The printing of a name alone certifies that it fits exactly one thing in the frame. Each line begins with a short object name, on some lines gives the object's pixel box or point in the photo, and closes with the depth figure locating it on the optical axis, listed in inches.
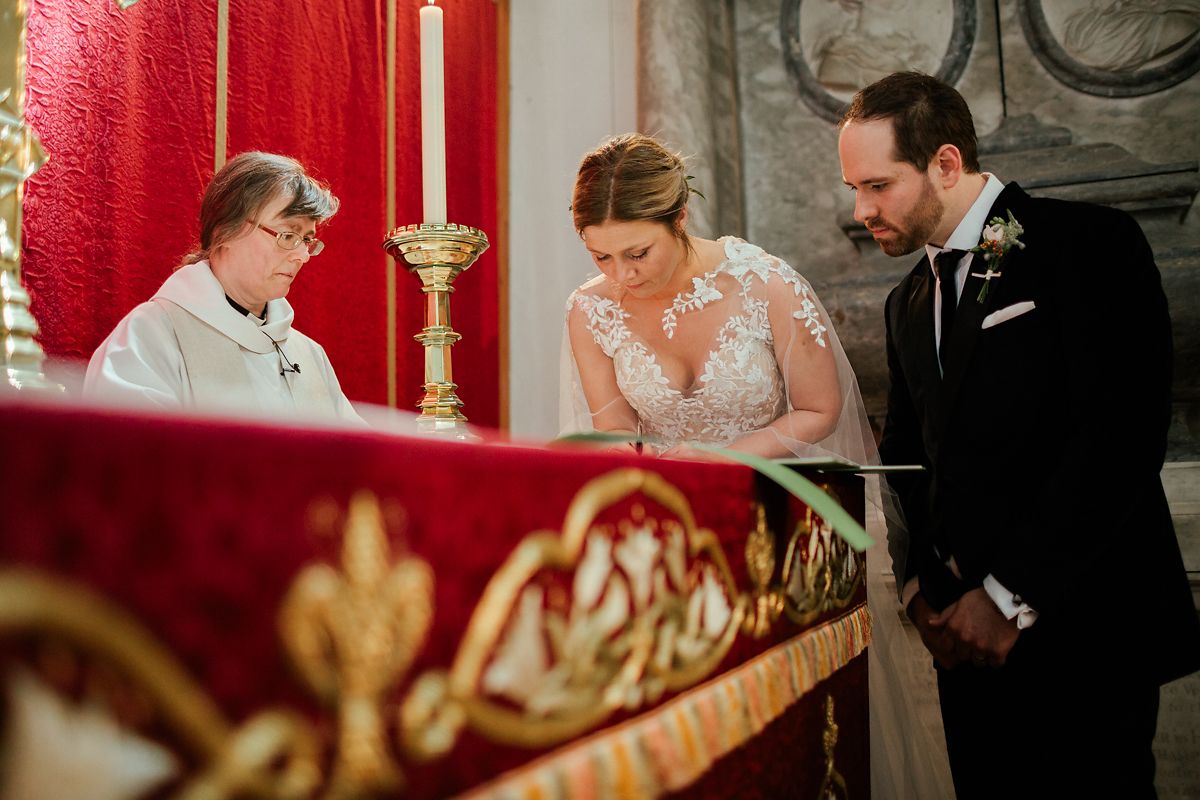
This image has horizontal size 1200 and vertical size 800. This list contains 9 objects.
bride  86.6
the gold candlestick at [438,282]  64.9
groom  66.9
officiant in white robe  88.0
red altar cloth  13.6
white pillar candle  65.9
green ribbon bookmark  35.8
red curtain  90.3
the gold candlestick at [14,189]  35.6
